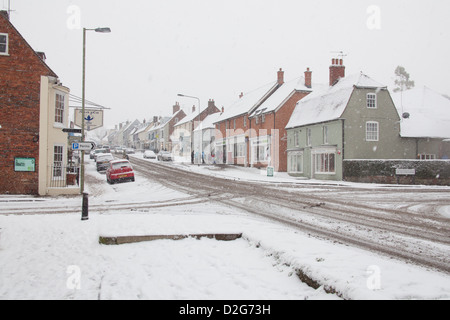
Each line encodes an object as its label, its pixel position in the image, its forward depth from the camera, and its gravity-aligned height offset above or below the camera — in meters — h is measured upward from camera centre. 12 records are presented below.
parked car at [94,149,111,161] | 57.75 +1.64
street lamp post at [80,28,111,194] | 19.12 +4.54
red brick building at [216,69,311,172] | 43.12 +5.00
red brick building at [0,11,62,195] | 21.08 +2.90
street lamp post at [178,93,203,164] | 70.99 +4.26
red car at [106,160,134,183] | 28.67 -0.79
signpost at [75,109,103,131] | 28.31 +3.35
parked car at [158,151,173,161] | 58.12 +0.95
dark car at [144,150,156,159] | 67.49 +1.25
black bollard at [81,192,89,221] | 12.54 -1.61
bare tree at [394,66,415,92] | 71.88 +16.19
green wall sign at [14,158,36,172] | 21.14 -0.18
